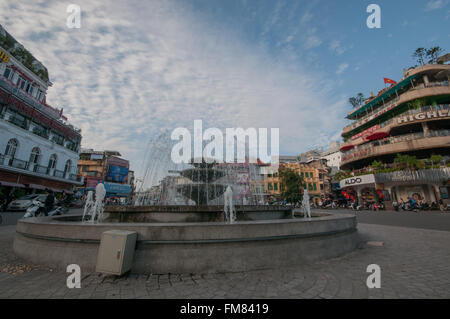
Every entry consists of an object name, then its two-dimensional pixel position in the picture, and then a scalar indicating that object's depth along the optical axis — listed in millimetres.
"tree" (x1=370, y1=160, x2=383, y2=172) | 26538
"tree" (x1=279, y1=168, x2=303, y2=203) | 33031
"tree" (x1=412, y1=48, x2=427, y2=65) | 28656
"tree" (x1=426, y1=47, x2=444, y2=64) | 27833
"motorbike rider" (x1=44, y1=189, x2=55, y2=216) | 9173
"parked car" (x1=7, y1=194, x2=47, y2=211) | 16577
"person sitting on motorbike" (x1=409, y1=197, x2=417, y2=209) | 22216
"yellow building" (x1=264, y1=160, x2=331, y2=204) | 48125
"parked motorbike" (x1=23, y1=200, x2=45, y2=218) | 8852
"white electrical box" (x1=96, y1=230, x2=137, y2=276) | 3131
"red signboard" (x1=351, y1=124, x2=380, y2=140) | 30705
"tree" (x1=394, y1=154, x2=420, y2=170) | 23045
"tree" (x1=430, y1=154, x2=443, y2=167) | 22377
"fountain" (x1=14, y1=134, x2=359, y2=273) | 3492
